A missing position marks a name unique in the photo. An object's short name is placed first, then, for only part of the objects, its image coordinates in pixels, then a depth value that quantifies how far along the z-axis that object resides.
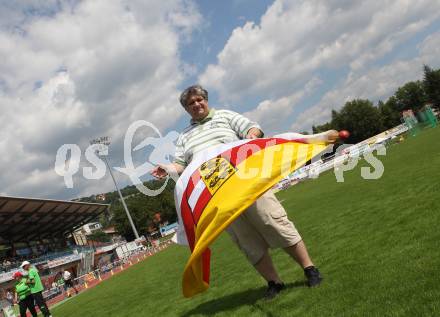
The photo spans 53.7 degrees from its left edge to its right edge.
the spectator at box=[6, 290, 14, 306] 24.70
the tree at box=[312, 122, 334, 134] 111.81
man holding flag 4.09
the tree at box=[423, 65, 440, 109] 87.96
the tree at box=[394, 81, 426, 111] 103.12
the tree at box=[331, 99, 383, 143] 96.01
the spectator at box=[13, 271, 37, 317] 11.76
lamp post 63.72
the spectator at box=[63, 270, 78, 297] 24.33
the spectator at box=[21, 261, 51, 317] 11.54
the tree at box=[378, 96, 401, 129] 100.08
